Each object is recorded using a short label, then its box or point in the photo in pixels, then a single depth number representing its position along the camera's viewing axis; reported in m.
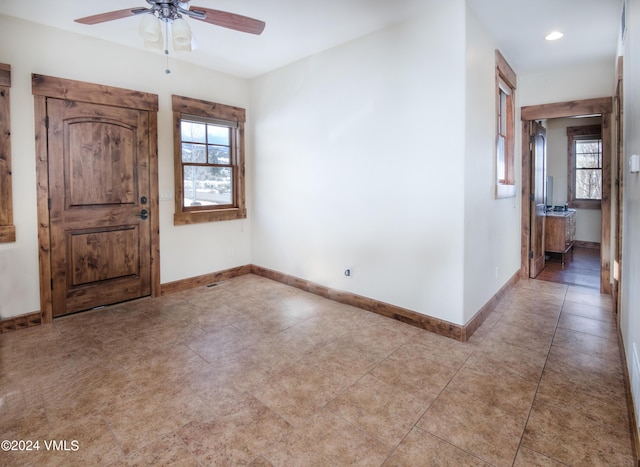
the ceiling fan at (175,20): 2.31
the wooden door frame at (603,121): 4.20
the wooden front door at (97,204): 3.55
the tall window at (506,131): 3.99
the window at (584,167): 7.12
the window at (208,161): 4.42
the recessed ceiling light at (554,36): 3.44
